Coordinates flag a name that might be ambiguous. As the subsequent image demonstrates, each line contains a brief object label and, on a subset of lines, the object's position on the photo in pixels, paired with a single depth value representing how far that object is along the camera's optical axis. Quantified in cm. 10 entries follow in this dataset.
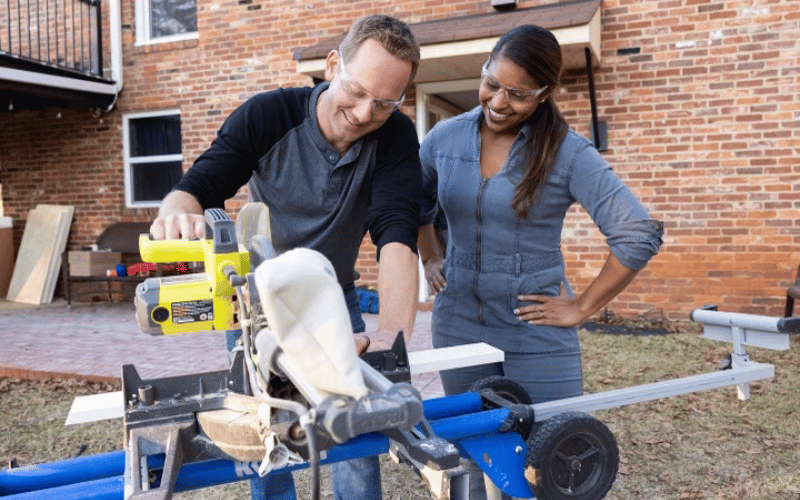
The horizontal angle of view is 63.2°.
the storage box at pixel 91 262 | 912
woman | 202
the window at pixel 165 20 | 939
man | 181
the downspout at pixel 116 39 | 942
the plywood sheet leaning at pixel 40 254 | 966
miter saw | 92
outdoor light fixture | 721
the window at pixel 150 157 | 959
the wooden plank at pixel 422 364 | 137
